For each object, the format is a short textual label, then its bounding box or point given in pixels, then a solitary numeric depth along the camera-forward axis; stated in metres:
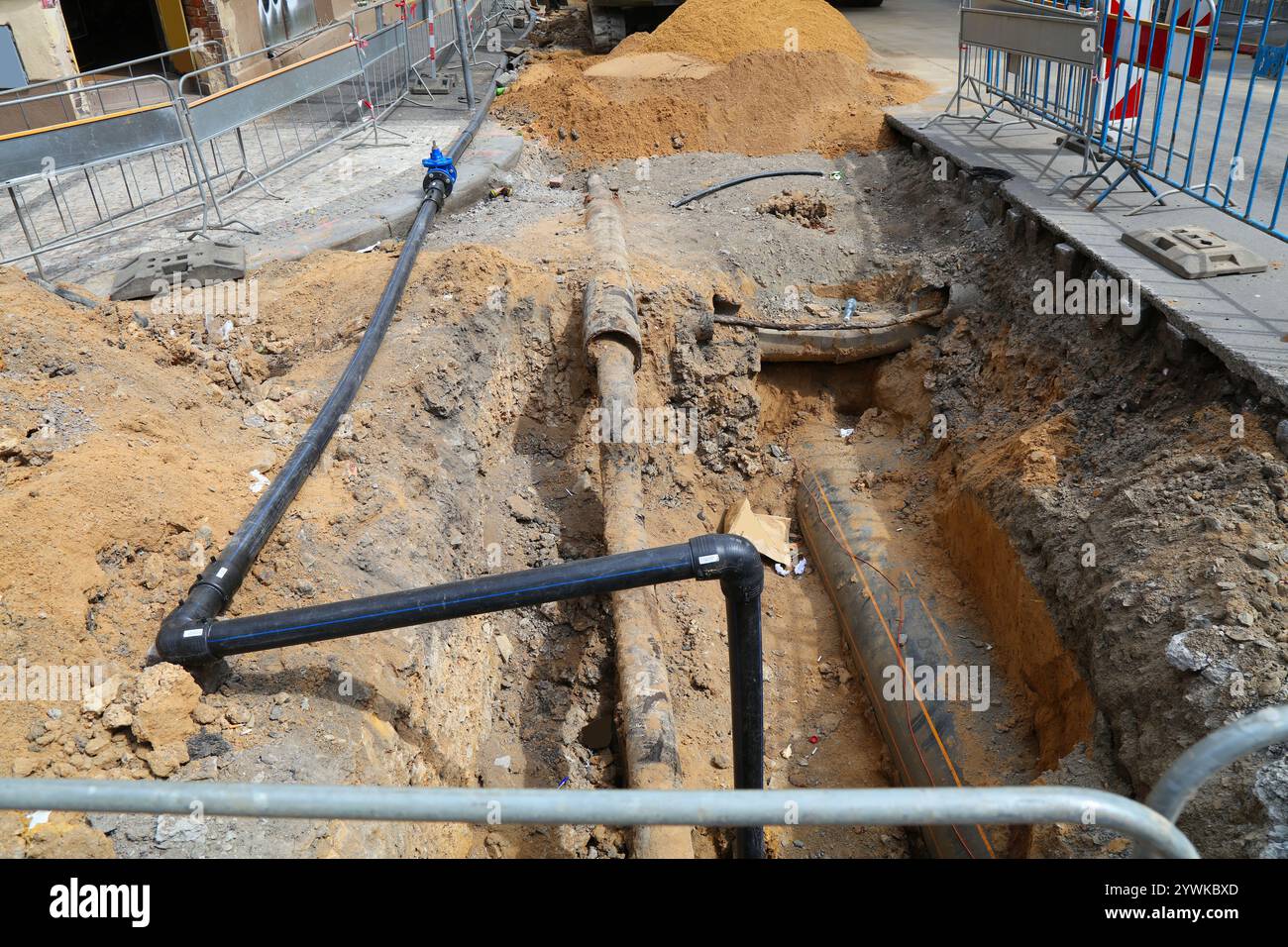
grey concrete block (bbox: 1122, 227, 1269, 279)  5.14
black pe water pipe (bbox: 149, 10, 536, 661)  3.11
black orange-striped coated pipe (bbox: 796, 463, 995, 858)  4.38
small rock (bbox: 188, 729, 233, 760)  2.88
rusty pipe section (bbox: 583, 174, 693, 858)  3.49
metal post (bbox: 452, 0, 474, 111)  10.68
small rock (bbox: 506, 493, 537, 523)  5.36
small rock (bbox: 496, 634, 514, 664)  4.64
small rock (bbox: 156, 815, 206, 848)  2.59
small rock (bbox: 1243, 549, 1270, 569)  3.53
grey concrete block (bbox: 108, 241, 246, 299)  5.89
